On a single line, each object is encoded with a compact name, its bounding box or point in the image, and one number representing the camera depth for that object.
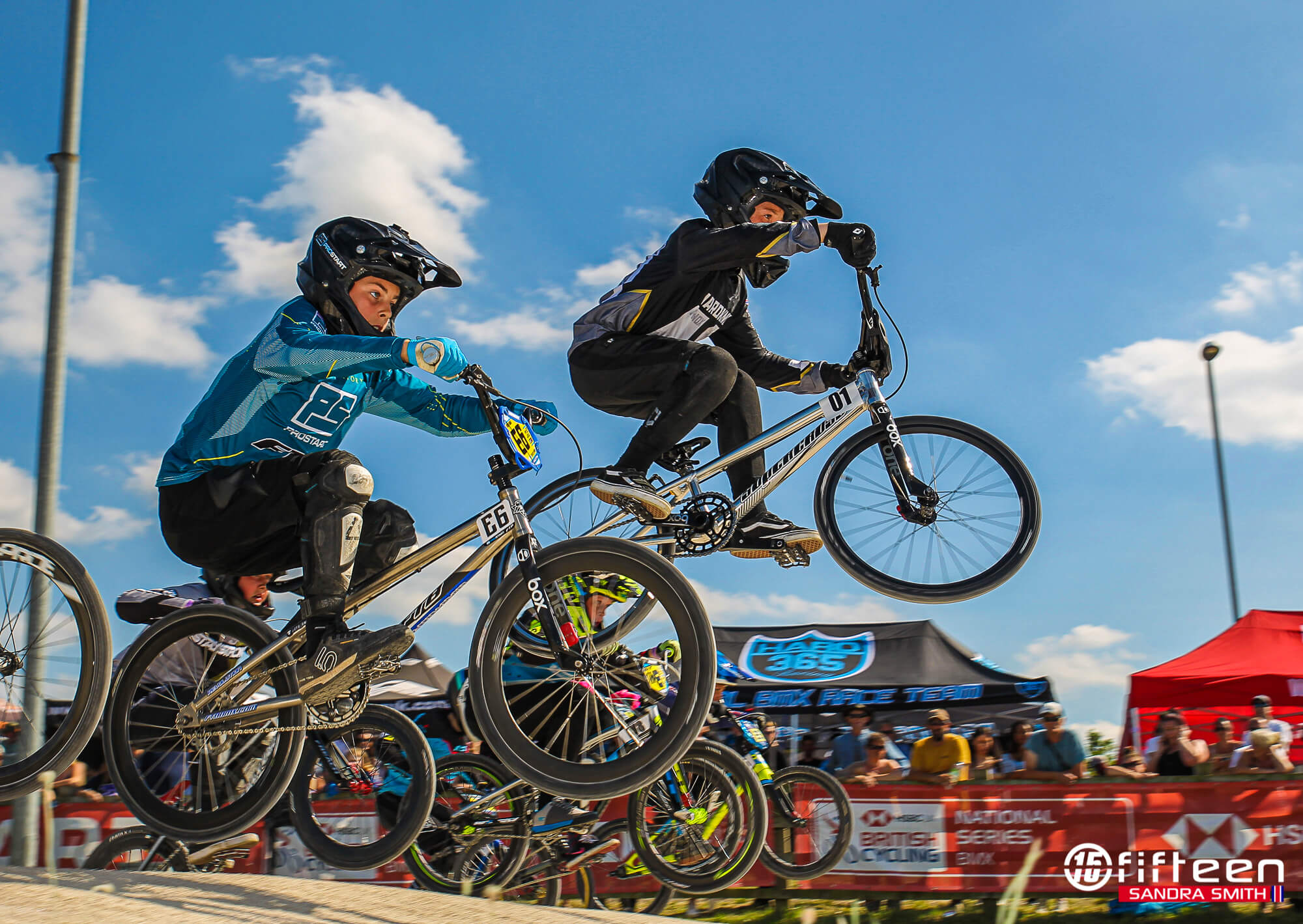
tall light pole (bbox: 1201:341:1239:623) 18.66
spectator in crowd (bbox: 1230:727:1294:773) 9.62
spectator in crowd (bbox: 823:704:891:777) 10.63
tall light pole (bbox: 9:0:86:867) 6.54
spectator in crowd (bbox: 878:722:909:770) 10.54
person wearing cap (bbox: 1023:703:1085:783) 9.73
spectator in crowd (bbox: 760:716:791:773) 9.41
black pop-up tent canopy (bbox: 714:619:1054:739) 11.77
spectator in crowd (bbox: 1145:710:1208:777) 9.78
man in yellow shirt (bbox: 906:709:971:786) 9.99
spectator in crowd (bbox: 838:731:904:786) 10.17
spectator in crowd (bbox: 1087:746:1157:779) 10.05
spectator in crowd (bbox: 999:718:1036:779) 9.96
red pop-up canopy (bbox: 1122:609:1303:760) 12.01
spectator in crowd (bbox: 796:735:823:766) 11.32
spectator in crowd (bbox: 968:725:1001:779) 9.84
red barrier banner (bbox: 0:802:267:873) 9.25
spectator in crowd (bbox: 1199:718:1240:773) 9.70
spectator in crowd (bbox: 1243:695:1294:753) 11.26
